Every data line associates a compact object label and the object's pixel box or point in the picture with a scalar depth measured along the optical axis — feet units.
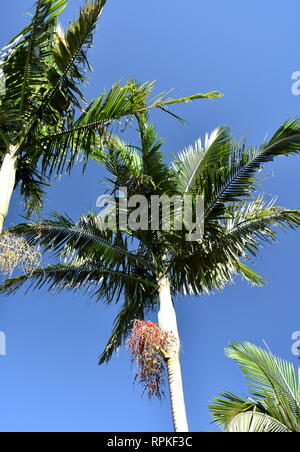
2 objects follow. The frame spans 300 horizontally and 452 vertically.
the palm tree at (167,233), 22.30
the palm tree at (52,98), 16.36
